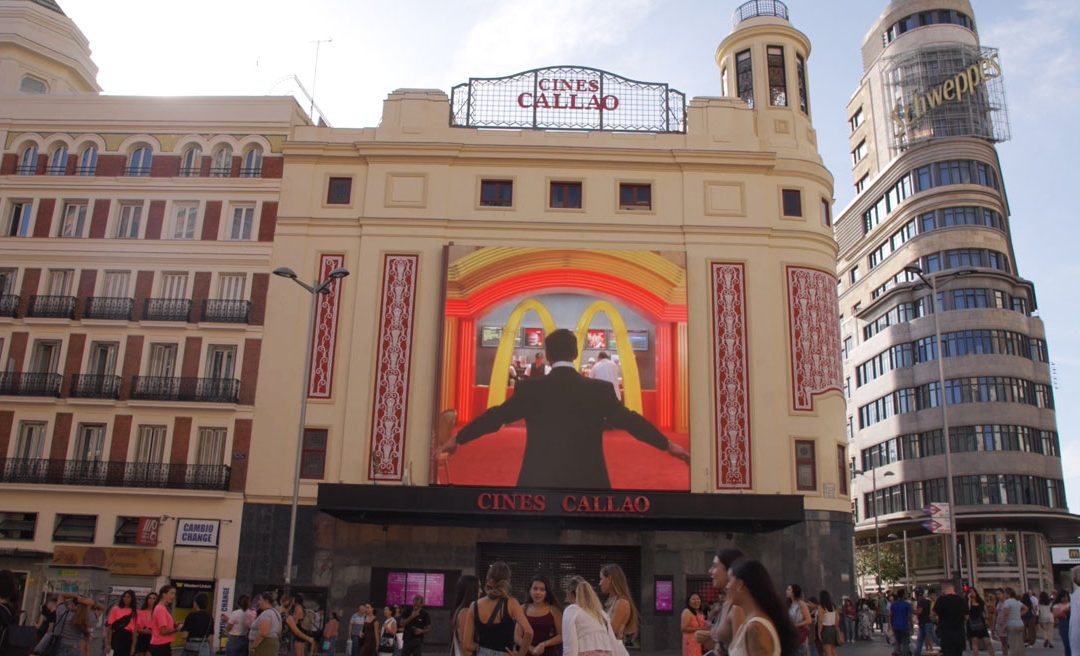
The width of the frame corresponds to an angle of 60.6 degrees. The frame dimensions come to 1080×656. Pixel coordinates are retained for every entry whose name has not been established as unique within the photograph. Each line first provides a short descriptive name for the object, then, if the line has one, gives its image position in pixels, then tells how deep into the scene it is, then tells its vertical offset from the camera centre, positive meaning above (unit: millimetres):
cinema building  32338 +8903
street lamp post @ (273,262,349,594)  26734 +5384
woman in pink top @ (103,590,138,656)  15047 -918
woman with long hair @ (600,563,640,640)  10453 -234
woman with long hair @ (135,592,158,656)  15375 -975
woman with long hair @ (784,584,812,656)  14469 -359
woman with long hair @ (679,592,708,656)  13141 -561
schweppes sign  63625 +33352
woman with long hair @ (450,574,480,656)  10133 -312
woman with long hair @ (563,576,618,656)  8906 -441
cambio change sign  32969 +1362
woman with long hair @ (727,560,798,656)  5918 -197
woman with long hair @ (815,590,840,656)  18797 -782
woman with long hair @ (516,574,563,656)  9992 -409
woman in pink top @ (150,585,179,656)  15422 -969
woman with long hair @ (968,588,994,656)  21000 -724
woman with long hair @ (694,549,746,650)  6266 -202
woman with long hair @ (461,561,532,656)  9914 -444
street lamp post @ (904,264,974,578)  29609 +3742
